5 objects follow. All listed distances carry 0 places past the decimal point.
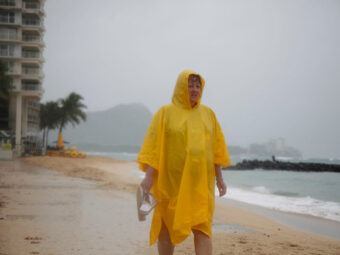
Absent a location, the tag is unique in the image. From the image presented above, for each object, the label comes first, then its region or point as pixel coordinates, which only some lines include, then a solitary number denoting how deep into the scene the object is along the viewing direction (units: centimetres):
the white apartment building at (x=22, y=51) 4341
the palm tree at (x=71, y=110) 5638
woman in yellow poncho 328
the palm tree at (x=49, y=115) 5806
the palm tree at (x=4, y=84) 3572
